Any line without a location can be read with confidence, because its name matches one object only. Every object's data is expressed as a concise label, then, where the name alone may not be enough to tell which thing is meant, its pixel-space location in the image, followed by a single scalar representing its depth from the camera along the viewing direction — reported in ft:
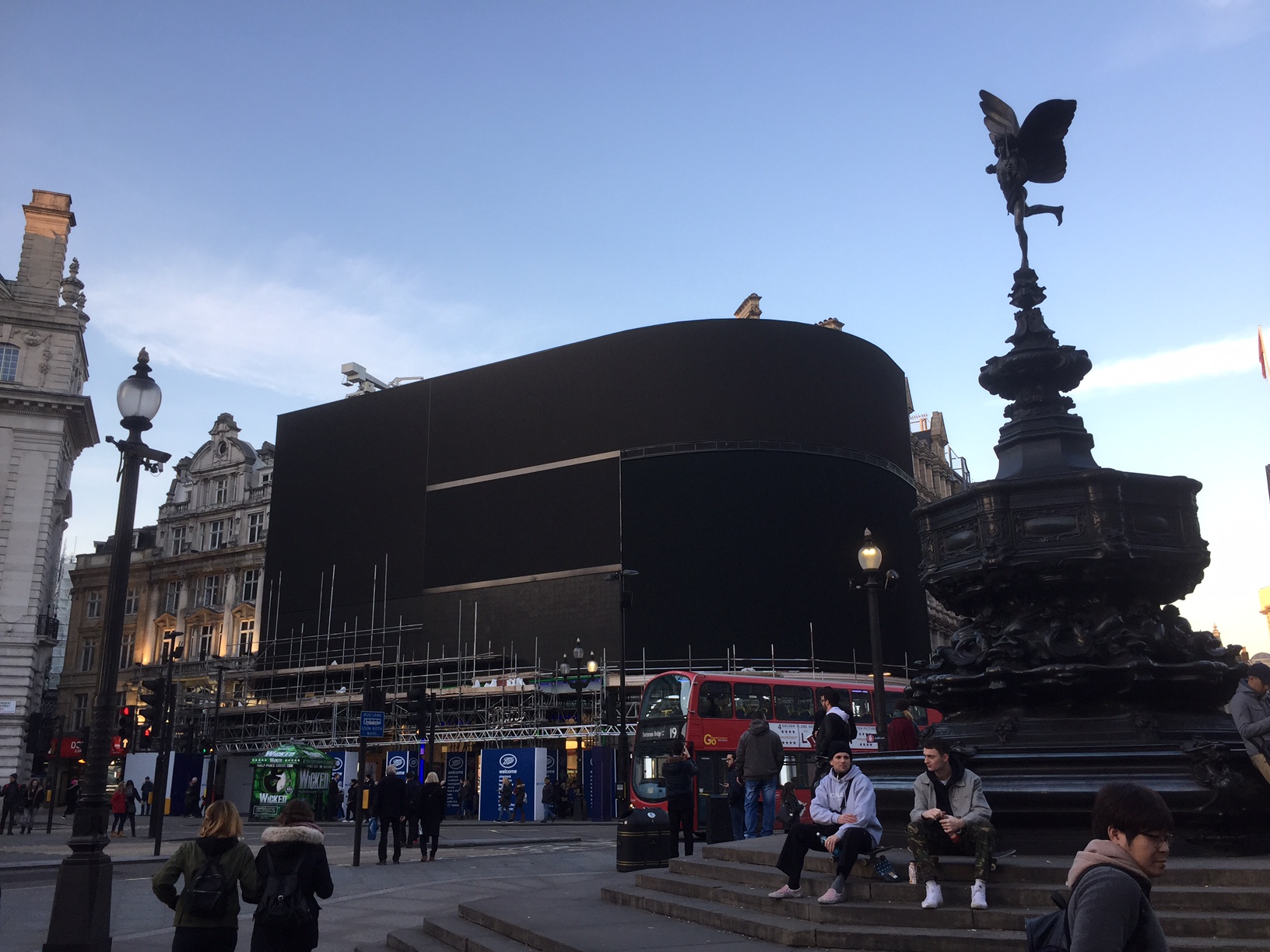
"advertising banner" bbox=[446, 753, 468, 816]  121.39
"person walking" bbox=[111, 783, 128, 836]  86.74
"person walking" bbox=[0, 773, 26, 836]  93.15
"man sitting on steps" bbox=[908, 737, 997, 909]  21.97
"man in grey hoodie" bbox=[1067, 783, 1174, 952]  8.63
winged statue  33.76
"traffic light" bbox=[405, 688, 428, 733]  72.95
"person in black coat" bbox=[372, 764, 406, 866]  58.29
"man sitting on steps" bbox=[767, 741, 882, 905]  23.71
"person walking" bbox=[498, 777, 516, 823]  110.11
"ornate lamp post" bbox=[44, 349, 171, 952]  25.89
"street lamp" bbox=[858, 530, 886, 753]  48.55
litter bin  41.47
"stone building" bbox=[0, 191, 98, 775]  126.21
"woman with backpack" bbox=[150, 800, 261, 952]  16.98
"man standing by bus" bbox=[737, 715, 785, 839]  43.98
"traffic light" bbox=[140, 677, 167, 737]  63.98
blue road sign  60.13
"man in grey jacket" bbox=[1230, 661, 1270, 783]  22.56
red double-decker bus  82.28
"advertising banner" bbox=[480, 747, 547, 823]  109.60
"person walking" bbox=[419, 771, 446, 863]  59.41
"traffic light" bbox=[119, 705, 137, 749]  65.62
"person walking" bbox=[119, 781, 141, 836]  89.04
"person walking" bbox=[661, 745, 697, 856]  45.57
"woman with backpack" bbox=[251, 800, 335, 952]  17.03
